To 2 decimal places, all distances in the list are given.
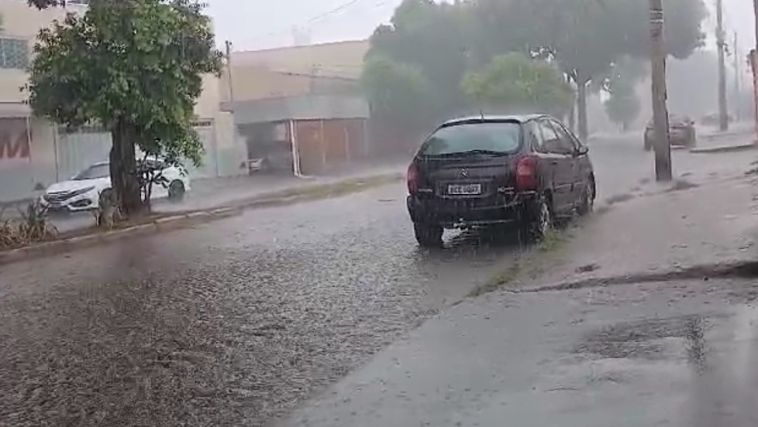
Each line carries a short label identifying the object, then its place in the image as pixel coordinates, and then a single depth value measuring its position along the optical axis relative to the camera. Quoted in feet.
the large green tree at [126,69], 60.03
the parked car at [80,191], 78.43
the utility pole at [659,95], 64.03
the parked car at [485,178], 40.45
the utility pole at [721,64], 175.63
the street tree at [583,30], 175.63
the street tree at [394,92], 171.42
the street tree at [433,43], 184.55
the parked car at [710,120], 265.54
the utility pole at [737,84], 270.34
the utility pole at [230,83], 140.83
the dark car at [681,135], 136.05
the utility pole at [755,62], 81.45
